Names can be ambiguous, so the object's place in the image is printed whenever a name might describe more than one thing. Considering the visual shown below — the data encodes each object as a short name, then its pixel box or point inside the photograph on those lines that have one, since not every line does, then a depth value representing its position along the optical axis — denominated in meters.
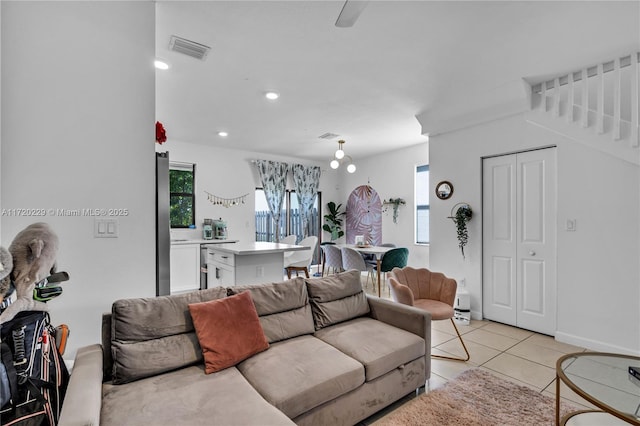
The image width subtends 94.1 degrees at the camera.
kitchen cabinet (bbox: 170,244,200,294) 4.97
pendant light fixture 4.79
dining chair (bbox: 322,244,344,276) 5.57
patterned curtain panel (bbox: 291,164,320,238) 6.95
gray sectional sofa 1.32
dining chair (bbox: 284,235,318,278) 4.87
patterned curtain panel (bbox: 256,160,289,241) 6.44
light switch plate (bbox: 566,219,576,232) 3.09
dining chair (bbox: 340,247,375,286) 5.07
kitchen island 3.33
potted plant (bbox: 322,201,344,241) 7.39
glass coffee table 1.41
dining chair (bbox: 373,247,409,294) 5.06
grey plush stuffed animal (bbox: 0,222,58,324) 1.10
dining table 5.00
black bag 1.02
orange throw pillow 1.70
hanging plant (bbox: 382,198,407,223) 6.16
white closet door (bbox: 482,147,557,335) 3.31
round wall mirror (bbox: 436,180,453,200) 4.08
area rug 1.88
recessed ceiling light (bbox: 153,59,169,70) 2.73
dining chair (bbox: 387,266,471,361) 2.67
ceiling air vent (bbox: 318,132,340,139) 5.13
